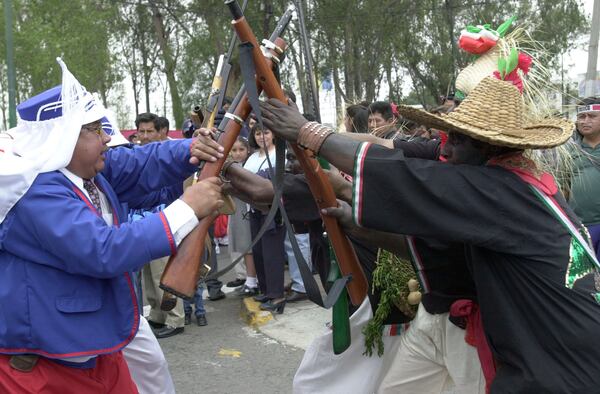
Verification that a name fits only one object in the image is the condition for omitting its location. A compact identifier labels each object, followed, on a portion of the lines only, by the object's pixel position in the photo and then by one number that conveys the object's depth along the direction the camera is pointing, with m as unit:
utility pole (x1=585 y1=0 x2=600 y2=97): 14.30
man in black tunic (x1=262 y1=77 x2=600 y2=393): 2.18
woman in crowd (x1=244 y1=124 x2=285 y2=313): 6.75
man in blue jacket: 2.44
